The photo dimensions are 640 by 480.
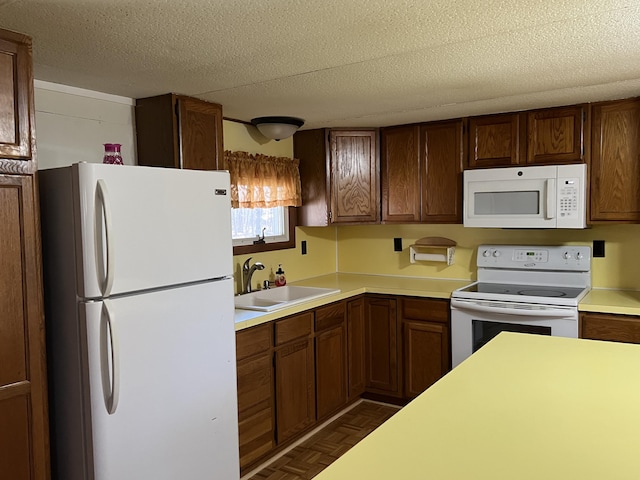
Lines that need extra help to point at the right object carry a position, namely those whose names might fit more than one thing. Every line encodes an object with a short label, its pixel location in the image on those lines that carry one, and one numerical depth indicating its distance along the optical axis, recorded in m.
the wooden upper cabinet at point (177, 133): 2.77
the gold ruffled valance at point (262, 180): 3.43
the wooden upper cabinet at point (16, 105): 1.77
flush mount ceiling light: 3.47
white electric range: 3.08
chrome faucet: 3.50
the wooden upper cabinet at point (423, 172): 3.65
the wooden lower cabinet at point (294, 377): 3.07
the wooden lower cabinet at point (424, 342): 3.50
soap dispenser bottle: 3.76
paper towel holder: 3.99
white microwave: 3.19
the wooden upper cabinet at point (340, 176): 3.92
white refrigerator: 1.93
